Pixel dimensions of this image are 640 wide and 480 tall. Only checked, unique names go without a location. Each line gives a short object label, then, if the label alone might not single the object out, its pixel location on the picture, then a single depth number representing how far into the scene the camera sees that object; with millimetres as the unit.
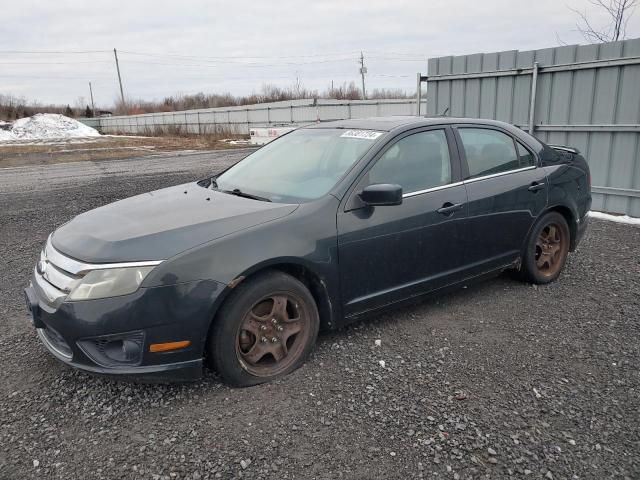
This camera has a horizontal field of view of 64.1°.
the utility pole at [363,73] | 56525
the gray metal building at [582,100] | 7293
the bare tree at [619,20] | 10938
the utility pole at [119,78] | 68762
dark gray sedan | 2779
